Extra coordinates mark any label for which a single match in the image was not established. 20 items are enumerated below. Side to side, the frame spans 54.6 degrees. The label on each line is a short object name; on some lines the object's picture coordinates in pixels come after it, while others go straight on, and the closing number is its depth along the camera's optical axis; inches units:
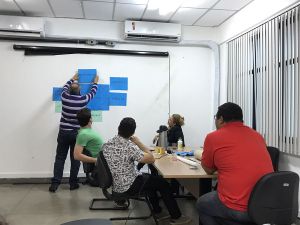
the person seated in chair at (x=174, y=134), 166.6
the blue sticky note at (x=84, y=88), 194.2
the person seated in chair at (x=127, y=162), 109.0
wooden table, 96.6
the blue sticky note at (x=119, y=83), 197.6
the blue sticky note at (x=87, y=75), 193.9
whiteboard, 187.9
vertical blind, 123.4
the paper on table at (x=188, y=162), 113.0
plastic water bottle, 155.2
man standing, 172.9
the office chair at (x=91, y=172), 125.3
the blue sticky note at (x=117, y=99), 197.6
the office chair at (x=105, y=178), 110.9
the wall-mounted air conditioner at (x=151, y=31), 189.8
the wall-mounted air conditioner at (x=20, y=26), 179.0
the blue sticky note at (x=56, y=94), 190.9
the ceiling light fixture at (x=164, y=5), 160.6
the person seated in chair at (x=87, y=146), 126.4
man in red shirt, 80.7
